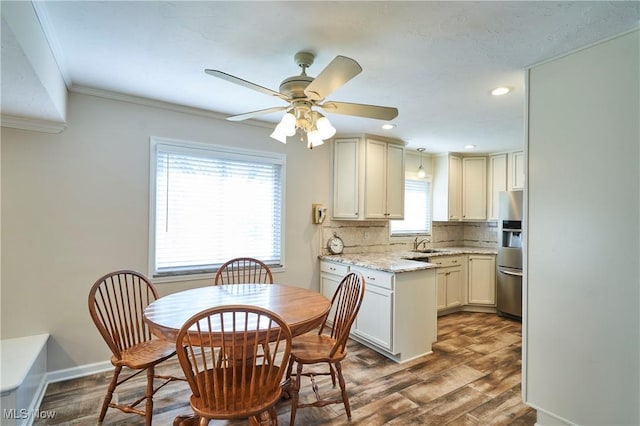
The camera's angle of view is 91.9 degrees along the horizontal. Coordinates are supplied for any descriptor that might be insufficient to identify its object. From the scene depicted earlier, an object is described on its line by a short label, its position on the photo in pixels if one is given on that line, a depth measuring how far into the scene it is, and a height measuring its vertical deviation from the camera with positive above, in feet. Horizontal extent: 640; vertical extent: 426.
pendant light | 14.88 +2.30
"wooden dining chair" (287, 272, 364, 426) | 6.53 -2.96
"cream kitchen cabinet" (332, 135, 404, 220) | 12.74 +1.69
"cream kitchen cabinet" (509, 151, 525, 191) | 14.70 +2.45
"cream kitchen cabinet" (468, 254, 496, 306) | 14.60 -2.80
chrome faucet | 15.80 -1.19
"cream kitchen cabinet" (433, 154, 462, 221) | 15.94 +1.66
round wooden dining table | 5.60 -1.89
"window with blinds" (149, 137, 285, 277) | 9.66 +0.35
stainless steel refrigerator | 13.47 -1.52
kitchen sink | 15.43 -1.55
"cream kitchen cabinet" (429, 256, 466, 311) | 14.05 -2.83
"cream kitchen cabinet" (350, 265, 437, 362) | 9.55 -3.02
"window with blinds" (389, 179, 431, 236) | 16.06 +0.61
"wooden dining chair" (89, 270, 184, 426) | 6.14 -2.96
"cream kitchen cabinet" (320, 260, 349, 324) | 11.68 -2.25
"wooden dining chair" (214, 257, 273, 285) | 9.56 -1.93
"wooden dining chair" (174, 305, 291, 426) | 4.65 -2.50
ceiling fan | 5.60 +2.24
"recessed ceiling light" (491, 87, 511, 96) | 8.01 +3.43
